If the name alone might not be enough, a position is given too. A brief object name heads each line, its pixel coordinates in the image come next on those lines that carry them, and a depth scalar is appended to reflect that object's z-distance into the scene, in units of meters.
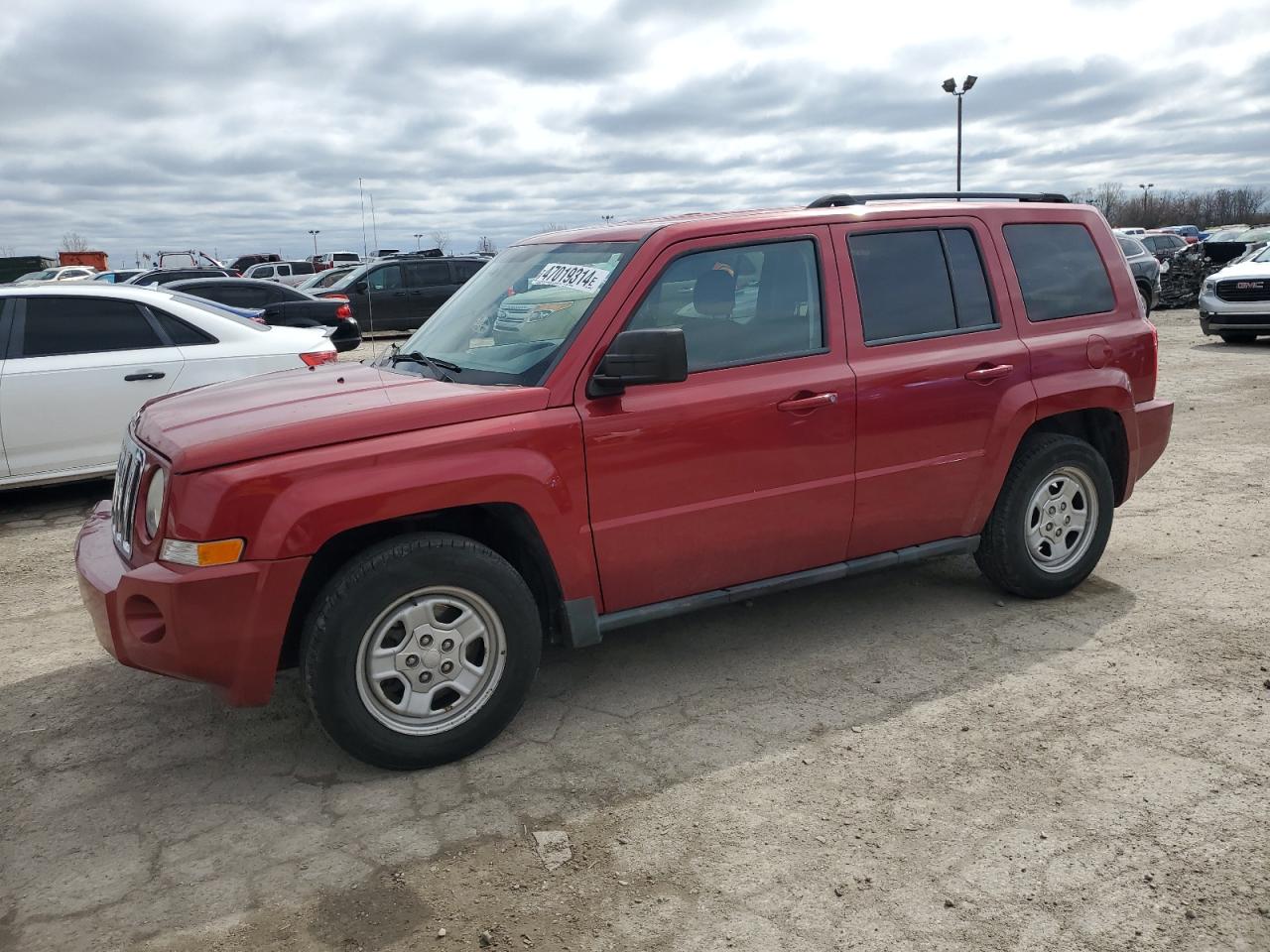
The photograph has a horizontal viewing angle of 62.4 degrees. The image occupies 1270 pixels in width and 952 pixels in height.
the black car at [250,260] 43.12
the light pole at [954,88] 31.50
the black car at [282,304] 12.66
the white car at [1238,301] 15.09
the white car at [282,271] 35.16
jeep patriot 3.40
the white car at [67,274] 32.62
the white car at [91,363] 7.18
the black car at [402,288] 21.02
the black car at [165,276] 21.28
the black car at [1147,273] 19.67
